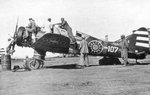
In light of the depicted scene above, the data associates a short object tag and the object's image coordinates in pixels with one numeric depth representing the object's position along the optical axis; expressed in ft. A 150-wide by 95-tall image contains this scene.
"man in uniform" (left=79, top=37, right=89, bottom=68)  57.06
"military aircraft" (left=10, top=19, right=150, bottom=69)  53.52
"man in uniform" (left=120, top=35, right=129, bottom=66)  57.62
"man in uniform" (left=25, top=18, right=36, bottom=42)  53.72
